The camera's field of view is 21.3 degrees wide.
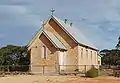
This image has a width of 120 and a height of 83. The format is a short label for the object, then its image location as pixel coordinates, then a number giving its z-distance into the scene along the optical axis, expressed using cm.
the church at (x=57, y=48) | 5209
